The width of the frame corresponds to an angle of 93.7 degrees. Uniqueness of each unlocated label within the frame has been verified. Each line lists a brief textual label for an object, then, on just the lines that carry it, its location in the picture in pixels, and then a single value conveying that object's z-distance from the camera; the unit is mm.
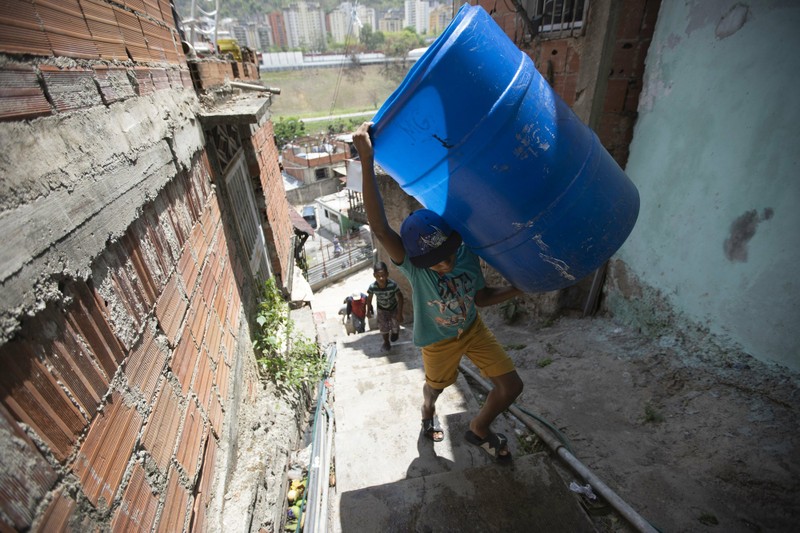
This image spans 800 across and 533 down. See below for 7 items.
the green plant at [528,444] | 2555
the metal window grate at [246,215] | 3689
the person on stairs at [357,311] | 7930
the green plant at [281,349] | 3397
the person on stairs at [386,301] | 5094
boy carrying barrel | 1861
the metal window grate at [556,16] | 3922
